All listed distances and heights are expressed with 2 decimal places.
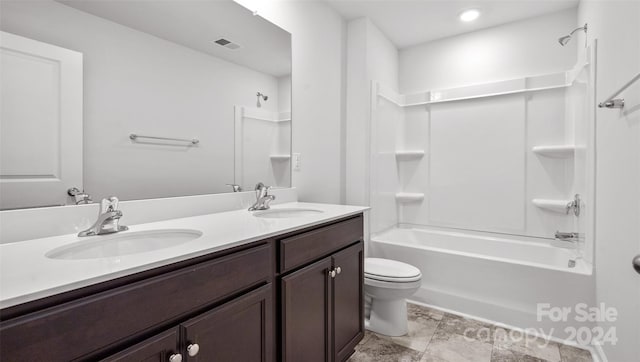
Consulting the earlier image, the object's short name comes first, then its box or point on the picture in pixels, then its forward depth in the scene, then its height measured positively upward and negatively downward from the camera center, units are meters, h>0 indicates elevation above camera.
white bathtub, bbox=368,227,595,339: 2.05 -0.72
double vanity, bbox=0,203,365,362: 0.61 -0.31
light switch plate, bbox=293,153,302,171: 2.17 +0.12
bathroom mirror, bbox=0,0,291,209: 1.00 +0.34
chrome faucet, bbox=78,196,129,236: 1.05 -0.15
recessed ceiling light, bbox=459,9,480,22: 2.58 +1.44
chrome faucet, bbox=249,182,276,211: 1.77 -0.12
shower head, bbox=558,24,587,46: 2.19 +1.05
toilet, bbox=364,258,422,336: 2.00 -0.78
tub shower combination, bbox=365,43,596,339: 2.14 -0.12
